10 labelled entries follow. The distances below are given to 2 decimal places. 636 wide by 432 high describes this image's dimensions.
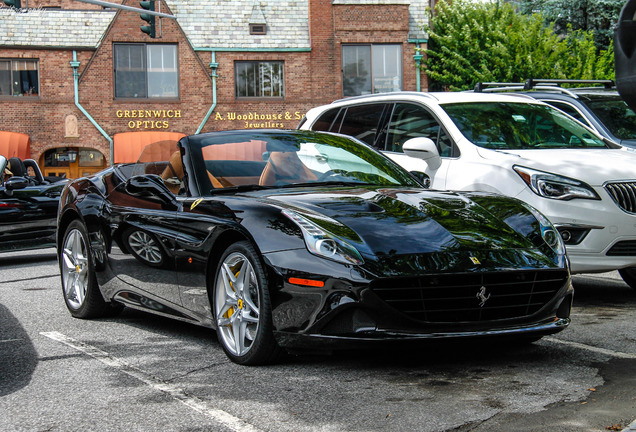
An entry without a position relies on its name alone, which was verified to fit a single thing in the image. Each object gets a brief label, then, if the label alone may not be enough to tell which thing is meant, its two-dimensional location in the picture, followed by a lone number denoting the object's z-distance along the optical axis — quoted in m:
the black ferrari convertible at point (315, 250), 4.74
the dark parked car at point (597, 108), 11.01
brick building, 33.59
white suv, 7.37
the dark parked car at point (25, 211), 12.58
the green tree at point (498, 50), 31.44
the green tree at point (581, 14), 35.94
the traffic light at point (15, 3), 19.12
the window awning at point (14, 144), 32.97
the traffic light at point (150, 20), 21.85
